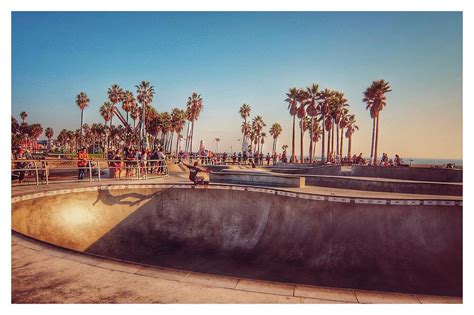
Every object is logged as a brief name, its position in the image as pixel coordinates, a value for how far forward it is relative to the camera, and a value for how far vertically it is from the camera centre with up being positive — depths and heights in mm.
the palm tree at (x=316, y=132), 77350 +6872
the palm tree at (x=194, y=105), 68638 +12283
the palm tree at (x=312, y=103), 48281 +9276
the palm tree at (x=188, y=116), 69188 +9722
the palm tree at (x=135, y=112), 70000 +10605
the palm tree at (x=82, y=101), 83438 +16011
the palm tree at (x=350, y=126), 67150 +7527
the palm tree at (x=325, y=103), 46781 +9129
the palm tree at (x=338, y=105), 48034 +8829
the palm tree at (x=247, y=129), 90438 +8456
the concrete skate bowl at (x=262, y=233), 7703 -2719
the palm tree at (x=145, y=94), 64312 +14256
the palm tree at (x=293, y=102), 50688 +10133
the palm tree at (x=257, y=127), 88562 +8948
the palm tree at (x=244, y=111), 79812 +12625
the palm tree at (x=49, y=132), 110994 +8443
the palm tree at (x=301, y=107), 48881 +8860
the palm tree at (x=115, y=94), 71688 +15492
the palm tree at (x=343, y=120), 54031 +7774
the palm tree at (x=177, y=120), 76988 +9643
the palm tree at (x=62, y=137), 121944 +7113
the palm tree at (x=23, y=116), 92231 +12610
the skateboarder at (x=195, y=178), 12602 -1092
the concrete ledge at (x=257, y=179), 12328 -1191
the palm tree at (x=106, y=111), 88312 +13597
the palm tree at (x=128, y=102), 69562 +13008
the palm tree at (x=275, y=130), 96062 +8643
